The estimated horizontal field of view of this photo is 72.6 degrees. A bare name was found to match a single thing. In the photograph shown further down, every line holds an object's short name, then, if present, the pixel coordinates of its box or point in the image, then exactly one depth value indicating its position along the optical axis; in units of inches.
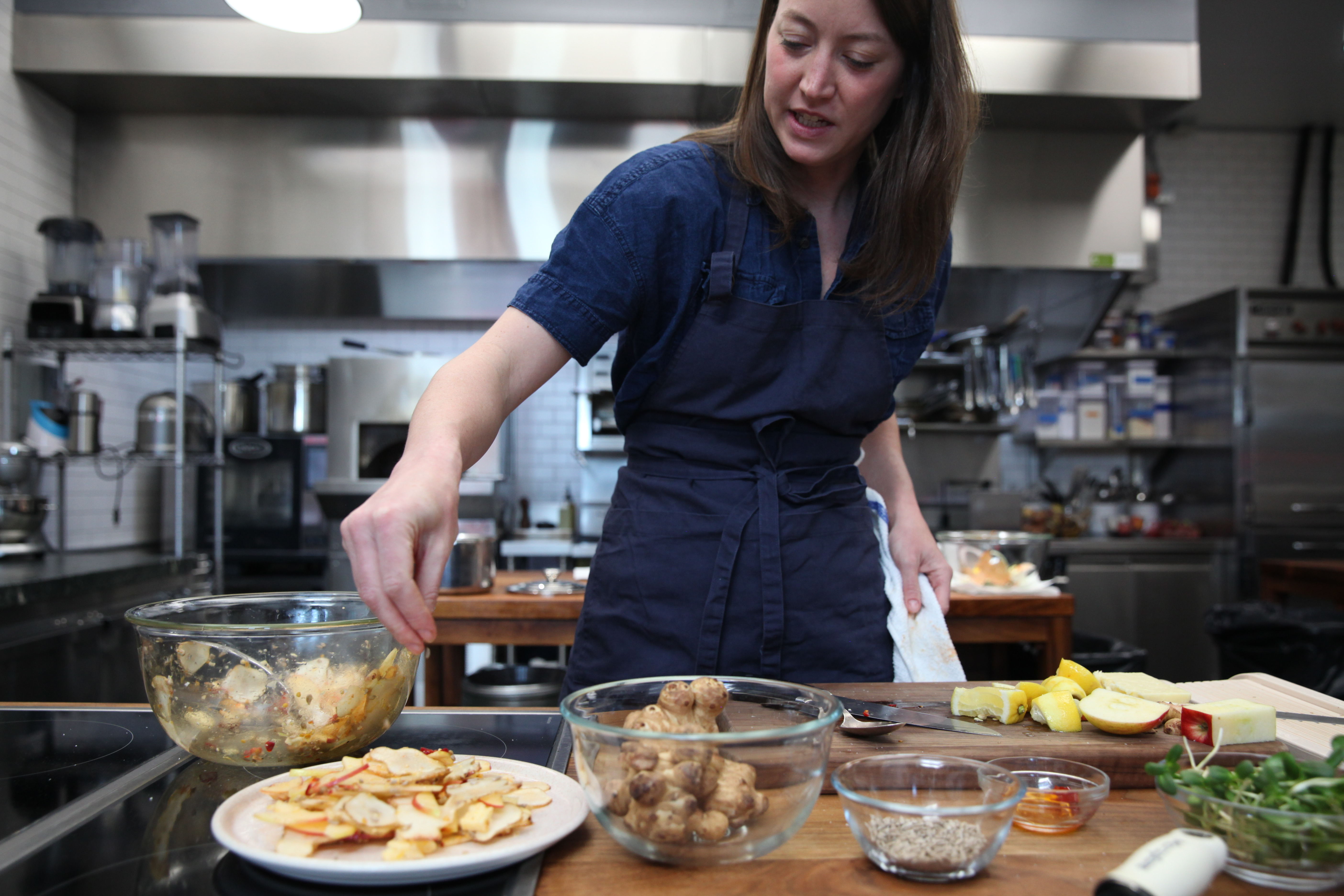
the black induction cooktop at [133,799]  23.8
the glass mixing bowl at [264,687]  31.9
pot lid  97.2
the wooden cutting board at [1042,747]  31.2
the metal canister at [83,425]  126.0
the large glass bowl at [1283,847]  22.2
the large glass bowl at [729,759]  23.0
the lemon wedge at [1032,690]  36.6
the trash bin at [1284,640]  102.3
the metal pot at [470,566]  97.5
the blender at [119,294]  132.1
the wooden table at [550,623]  93.0
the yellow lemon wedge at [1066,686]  36.4
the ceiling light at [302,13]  92.4
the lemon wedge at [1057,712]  34.1
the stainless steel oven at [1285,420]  178.9
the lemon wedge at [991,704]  35.4
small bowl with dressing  26.9
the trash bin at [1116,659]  97.7
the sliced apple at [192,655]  32.1
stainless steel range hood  142.7
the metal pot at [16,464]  112.3
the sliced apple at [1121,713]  33.1
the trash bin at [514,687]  94.4
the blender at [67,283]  128.5
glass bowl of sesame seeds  23.1
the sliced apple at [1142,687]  38.0
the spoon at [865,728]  33.0
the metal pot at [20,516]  110.6
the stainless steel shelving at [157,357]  126.6
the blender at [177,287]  131.0
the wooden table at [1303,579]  136.6
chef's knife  34.0
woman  43.8
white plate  22.5
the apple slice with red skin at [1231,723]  31.8
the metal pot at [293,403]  175.9
